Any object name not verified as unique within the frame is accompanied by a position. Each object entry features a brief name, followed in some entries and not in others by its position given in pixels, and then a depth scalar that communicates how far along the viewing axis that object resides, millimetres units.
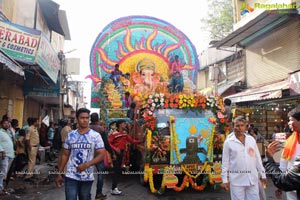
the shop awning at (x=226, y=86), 16144
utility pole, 19558
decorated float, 6344
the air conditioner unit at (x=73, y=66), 24666
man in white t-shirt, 3699
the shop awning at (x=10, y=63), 6770
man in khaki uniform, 7797
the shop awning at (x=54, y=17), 15133
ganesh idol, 11141
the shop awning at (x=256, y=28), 11637
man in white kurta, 3811
